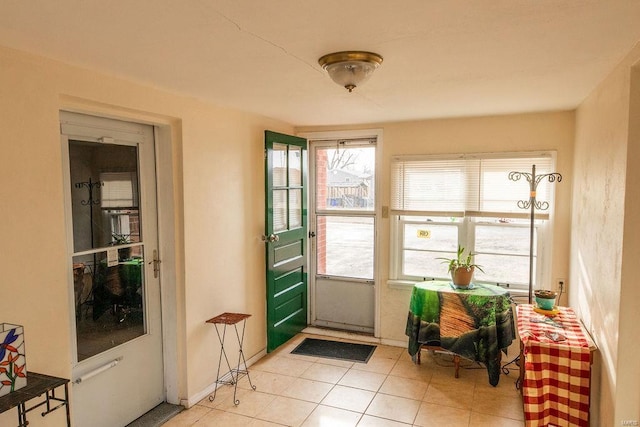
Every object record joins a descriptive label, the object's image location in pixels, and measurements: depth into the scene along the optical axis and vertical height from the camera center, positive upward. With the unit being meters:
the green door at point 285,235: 4.07 -0.45
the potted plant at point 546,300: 3.20 -0.84
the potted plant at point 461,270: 3.79 -0.73
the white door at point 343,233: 4.65 -0.50
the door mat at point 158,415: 2.95 -1.61
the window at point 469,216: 3.89 -0.26
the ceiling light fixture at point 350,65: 2.04 +0.61
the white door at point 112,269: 2.54 -0.52
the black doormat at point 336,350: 4.17 -1.63
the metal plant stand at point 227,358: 3.33 -1.45
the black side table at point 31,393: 1.76 -0.87
